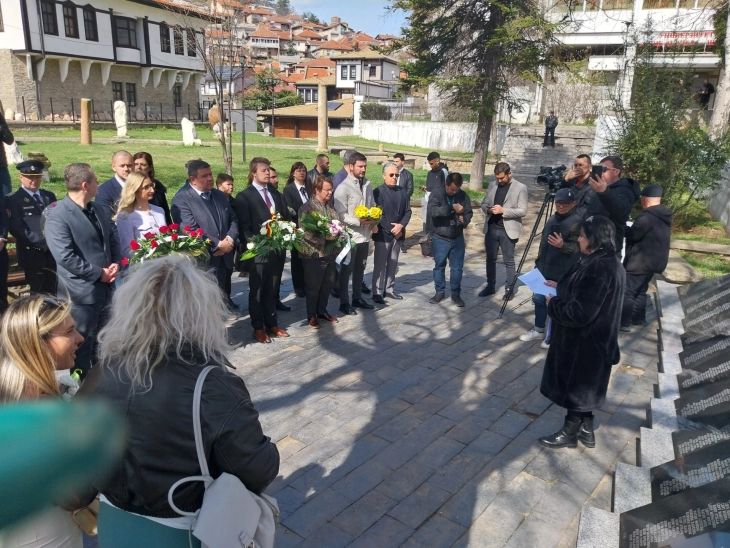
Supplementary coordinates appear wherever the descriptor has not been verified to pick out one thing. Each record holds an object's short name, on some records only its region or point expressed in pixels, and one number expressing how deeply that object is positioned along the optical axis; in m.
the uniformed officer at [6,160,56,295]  5.53
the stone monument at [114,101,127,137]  25.84
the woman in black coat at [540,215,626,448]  3.80
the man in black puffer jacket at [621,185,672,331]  6.30
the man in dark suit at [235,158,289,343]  6.03
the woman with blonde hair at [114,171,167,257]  5.00
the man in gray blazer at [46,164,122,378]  4.39
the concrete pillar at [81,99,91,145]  21.22
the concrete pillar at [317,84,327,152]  25.83
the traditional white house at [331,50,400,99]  61.09
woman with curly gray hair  1.81
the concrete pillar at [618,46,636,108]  12.89
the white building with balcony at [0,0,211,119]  30.22
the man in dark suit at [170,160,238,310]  5.67
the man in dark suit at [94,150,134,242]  5.55
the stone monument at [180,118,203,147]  23.84
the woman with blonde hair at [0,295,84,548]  1.98
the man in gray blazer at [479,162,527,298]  7.34
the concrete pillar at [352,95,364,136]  41.22
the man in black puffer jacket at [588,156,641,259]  5.83
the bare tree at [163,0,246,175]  14.16
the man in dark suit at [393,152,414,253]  9.02
